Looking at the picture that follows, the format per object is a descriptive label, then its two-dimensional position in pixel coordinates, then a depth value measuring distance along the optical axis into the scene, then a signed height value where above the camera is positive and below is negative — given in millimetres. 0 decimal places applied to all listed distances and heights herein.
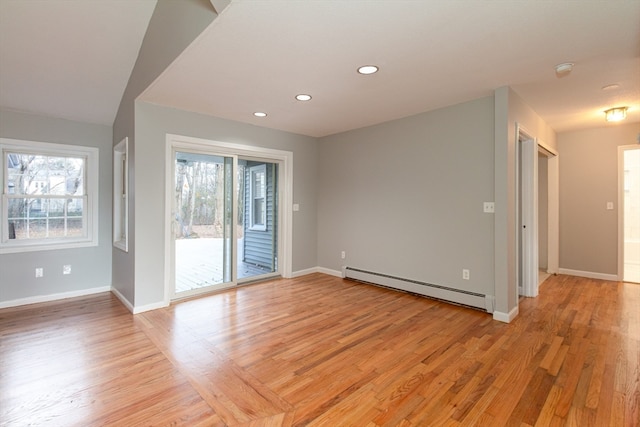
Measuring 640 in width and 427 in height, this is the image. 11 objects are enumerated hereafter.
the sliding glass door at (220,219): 4051 -53
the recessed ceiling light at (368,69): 2662 +1314
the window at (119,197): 4316 +262
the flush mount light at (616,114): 3848 +1308
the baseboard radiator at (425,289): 3508 -980
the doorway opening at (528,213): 3953 +25
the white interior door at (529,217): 3957 -28
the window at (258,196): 5160 +329
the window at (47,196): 3783 +258
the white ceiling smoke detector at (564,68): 2638 +1306
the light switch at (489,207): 3410 +91
